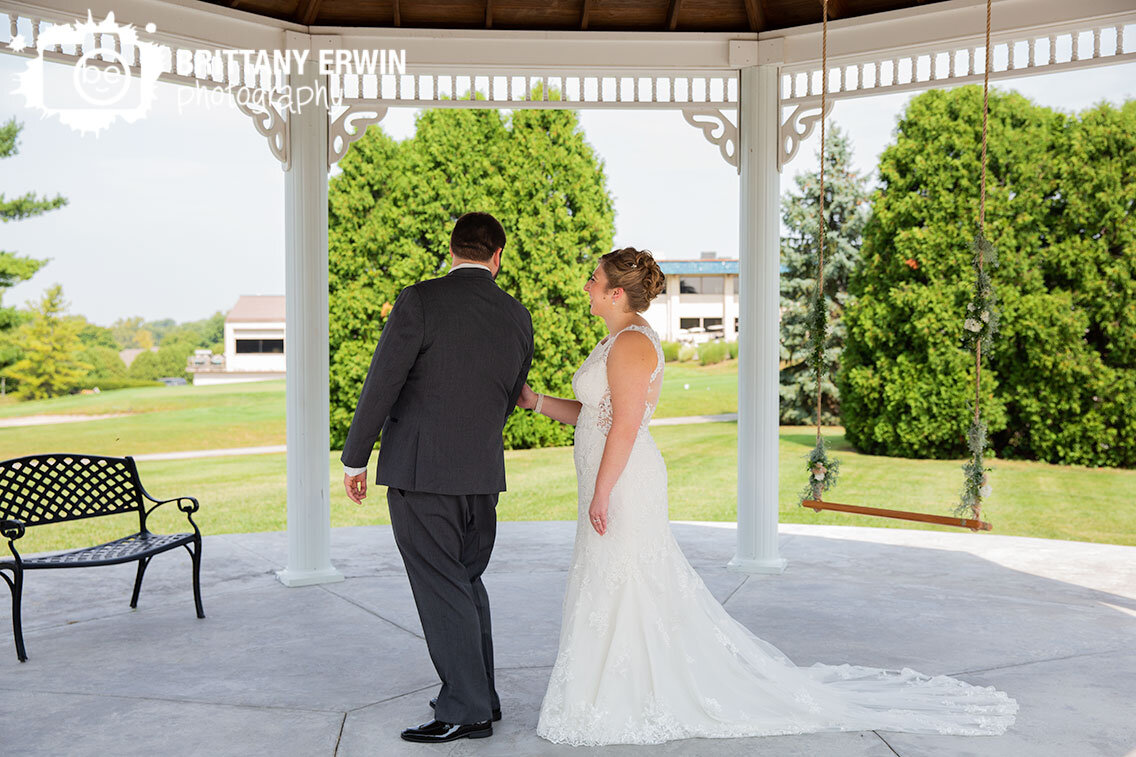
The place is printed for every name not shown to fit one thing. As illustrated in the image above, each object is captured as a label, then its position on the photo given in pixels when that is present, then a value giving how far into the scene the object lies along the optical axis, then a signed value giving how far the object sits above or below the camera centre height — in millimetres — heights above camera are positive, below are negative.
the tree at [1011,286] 11852 +751
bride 3432 -1044
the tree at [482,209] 13797 +1828
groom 3373 -318
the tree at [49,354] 18953 -82
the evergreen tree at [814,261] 15977 +1402
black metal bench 4469 -847
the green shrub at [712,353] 19328 -130
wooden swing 3980 -726
